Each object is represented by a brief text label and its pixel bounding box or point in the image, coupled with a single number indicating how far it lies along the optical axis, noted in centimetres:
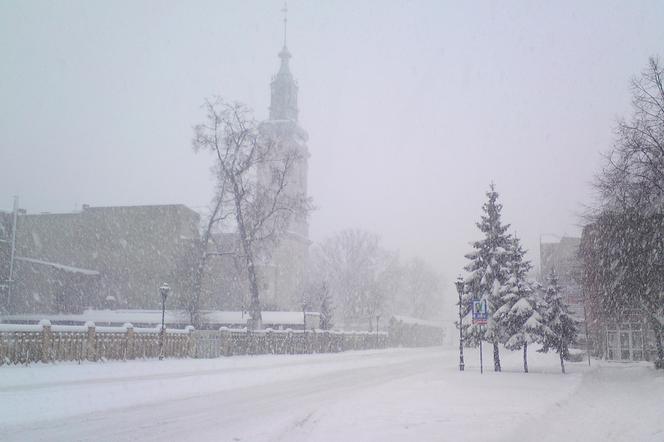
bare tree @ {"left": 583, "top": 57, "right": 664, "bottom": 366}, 2073
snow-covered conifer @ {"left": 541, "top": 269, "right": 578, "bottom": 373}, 2625
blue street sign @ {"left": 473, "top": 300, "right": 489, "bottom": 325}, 2253
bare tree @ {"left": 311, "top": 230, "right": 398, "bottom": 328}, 7712
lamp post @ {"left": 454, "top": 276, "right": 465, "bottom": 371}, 2432
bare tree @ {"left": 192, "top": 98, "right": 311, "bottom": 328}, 3750
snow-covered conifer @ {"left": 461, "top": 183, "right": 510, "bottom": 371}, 2570
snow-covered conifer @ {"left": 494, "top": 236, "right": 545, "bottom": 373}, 2483
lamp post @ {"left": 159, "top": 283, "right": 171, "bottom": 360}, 2525
